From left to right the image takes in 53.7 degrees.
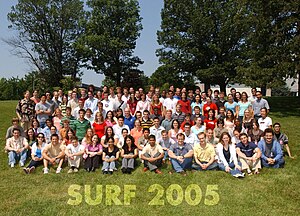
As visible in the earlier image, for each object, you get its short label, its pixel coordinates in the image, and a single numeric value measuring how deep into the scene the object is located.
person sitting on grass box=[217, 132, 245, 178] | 7.57
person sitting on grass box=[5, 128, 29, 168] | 8.47
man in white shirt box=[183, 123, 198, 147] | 8.62
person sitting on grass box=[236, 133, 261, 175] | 7.61
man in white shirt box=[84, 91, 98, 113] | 10.32
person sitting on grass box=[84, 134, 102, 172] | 7.91
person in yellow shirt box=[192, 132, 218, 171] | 7.70
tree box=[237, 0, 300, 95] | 17.70
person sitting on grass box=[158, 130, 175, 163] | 8.59
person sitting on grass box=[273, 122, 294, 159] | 8.75
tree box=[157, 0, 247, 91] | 29.77
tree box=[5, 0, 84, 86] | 36.44
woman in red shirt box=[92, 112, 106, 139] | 9.10
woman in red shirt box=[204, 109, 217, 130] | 9.26
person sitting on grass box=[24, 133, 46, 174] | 8.12
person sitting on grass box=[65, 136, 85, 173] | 7.96
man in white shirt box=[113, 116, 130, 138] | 9.02
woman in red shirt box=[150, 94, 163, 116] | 10.23
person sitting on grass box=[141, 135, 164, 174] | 7.80
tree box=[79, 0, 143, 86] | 36.53
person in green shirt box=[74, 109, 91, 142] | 9.09
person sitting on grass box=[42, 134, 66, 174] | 8.02
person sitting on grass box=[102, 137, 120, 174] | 7.76
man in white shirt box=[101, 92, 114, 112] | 10.44
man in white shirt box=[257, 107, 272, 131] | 9.19
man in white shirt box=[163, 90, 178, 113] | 10.65
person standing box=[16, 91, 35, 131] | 10.14
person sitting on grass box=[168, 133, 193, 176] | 7.68
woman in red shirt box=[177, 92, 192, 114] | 10.18
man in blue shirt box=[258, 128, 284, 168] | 7.86
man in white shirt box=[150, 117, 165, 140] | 8.98
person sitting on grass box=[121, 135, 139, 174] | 7.75
